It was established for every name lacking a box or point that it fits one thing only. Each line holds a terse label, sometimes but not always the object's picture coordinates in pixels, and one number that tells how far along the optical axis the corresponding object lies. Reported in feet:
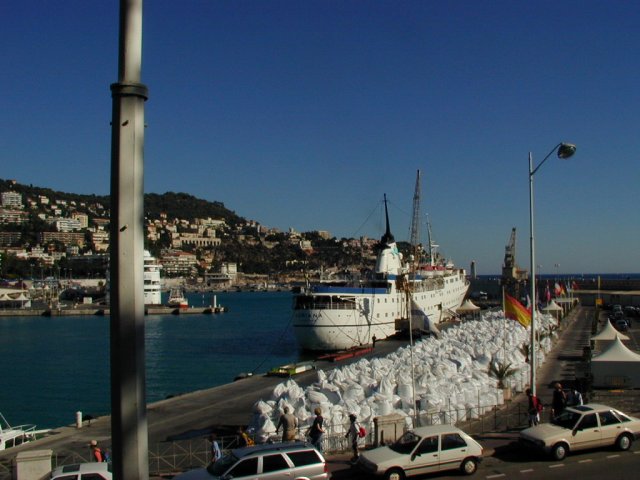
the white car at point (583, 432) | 43.21
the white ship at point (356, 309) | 165.78
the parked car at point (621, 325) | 157.89
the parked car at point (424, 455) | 39.01
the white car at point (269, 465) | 34.40
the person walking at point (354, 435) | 44.68
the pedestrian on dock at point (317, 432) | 44.88
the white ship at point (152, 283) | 389.19
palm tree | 70.44
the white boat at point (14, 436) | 73.20
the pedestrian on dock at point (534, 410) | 51.03
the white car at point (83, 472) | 36.17
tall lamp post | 56.44
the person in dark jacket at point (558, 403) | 53.36
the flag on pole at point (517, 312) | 77.46
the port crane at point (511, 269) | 442.38
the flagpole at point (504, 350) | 82.42
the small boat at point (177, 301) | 393.29
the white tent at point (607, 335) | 101.63
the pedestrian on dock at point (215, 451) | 43.34
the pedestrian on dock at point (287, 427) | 46.52
